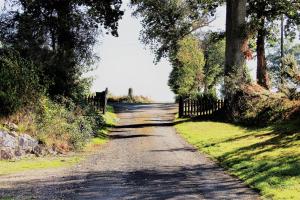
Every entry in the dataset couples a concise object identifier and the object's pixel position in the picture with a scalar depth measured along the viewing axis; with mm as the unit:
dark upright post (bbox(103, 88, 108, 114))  35156
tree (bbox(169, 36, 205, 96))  53094
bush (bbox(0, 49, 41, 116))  19062
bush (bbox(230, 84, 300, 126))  27094
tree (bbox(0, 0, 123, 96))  24672
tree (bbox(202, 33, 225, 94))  67062
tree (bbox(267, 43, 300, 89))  23719
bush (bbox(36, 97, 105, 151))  19406
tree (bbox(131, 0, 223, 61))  55594
